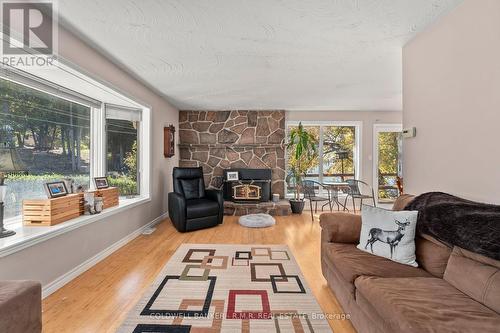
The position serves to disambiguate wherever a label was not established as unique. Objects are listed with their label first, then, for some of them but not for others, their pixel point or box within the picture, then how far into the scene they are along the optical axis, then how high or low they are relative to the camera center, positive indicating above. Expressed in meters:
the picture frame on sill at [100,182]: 3.22 -0.23
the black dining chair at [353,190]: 4.97 -0.52
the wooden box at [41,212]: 2.29 -0.44
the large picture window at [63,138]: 2.29 +0.34
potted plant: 5.26 +0.19
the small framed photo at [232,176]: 5.46 -0.24
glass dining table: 5.38 -0.52
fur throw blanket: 1.33 -0.35
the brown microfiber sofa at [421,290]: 1.12 -0.70
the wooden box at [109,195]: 3.07 -0.39
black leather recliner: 3.86 -0.63
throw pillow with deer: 1.81 -0.54
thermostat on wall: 2.40 +0.34
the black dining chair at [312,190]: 4.94 -0.53
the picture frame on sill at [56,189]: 2.45 -0.25
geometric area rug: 1.71 -1.11
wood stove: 5.29 -0.45
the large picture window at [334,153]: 5.80 +0.30
